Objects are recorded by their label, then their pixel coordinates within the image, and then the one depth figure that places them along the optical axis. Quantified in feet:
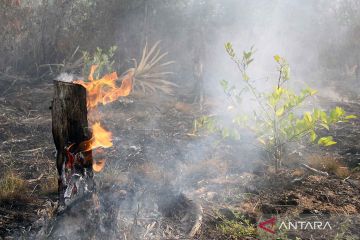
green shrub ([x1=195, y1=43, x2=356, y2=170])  10.52
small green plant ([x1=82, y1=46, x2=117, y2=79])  21.66
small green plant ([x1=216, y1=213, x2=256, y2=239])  8.84
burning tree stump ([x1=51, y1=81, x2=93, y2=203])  7.88
